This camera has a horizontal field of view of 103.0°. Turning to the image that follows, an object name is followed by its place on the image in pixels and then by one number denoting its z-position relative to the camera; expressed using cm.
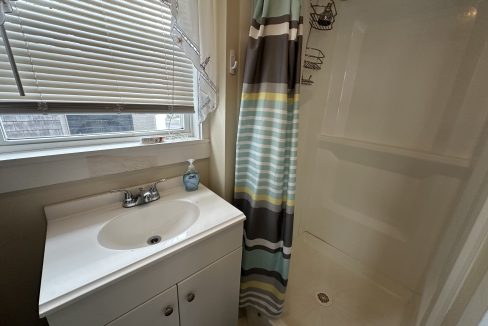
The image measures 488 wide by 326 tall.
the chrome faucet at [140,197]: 87
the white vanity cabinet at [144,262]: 52
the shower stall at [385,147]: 103
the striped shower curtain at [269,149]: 79
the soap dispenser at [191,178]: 100
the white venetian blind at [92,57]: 64
